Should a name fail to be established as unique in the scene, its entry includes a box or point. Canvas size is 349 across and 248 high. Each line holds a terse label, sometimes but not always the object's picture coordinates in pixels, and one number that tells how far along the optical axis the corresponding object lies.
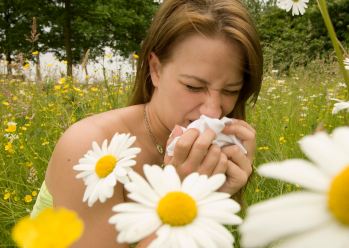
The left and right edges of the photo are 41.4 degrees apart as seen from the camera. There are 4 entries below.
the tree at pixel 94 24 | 10.41
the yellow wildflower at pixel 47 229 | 0.22
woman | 0.99
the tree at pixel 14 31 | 11.36
